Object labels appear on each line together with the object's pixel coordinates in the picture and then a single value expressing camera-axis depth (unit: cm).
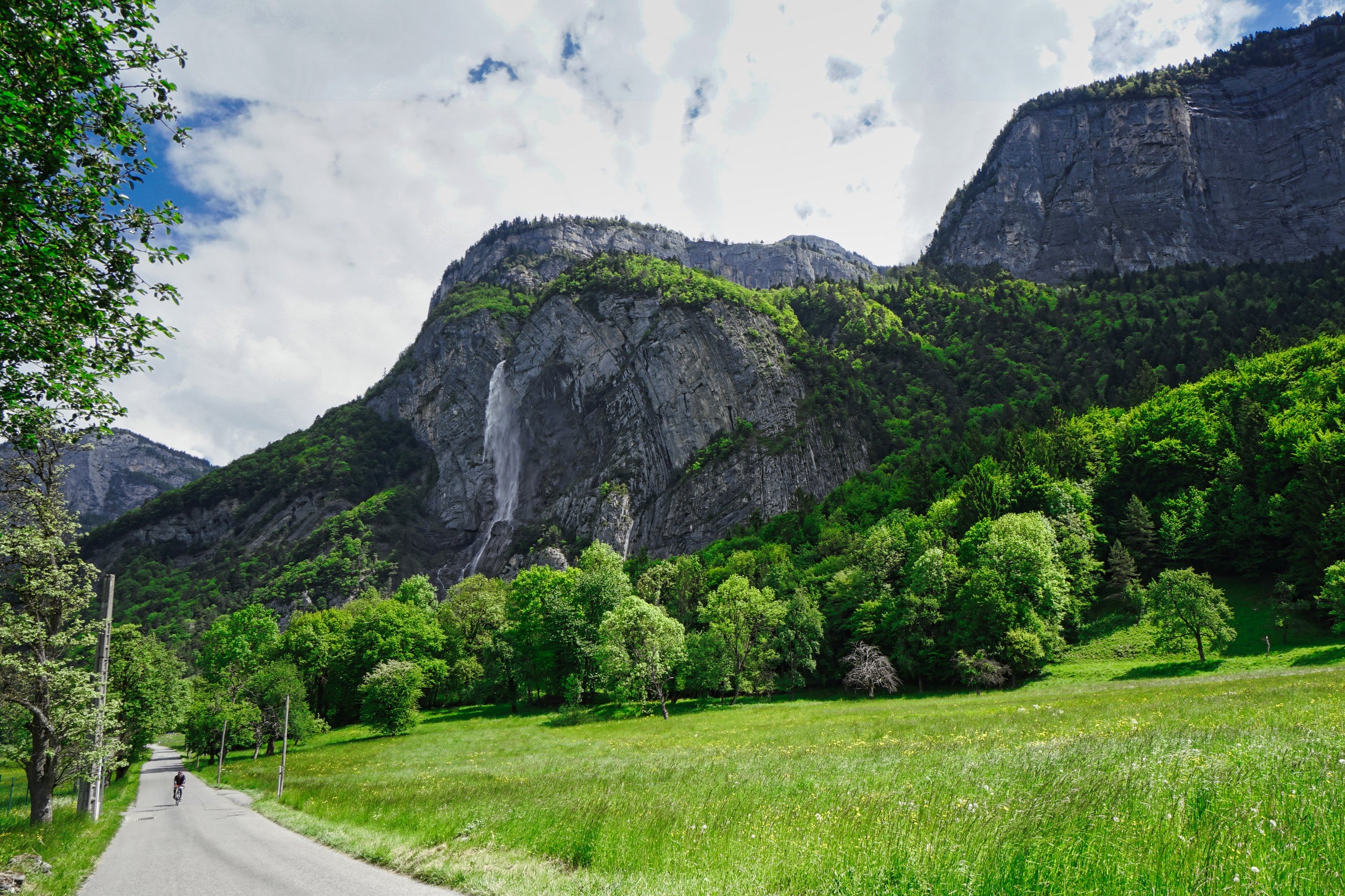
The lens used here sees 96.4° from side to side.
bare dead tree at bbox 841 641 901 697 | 5019
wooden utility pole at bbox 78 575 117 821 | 2079
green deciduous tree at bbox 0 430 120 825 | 1866
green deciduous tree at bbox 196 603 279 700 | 6506
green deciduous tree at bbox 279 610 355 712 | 6812
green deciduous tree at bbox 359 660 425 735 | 5297
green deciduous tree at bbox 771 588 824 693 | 5734
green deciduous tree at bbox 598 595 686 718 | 5281
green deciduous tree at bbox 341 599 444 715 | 6494
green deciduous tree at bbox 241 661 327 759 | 5450
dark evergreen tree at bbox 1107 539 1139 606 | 5600
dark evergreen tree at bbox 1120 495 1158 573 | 6075
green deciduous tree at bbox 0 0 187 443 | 884
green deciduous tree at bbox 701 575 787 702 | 5731
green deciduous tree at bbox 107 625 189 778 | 4803
